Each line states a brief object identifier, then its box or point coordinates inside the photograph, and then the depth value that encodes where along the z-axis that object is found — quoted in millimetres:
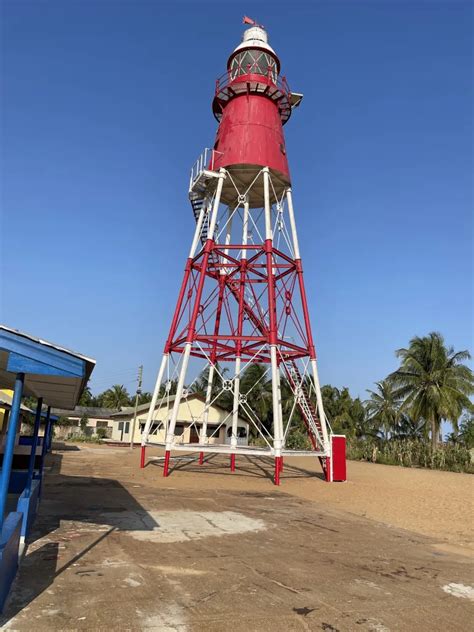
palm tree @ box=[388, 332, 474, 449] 35219
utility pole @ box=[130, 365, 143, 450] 40038
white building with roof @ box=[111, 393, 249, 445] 46875
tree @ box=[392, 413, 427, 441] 46600
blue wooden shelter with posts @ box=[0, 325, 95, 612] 5039
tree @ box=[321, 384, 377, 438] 49844
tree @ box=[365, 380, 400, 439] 47406
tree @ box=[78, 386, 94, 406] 79338
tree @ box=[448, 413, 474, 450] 56744
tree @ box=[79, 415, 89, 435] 56988
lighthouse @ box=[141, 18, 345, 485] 19875
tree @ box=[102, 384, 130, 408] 81250
